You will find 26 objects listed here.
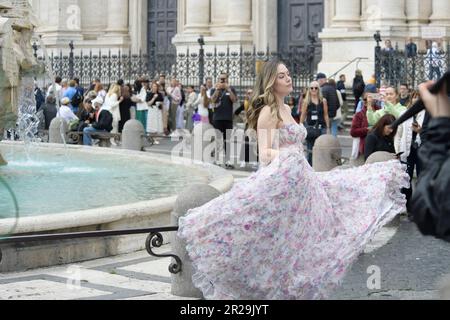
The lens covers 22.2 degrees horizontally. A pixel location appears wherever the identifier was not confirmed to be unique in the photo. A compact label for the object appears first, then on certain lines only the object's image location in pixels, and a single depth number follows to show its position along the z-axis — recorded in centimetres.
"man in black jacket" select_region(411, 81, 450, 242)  437
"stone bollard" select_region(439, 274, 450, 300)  461
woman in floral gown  762
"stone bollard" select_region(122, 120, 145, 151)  2016
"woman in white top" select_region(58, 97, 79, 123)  2317
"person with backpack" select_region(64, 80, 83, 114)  2611
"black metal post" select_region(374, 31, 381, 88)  2622
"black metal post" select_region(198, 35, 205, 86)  3080
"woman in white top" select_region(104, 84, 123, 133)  2469
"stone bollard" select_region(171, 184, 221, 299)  841
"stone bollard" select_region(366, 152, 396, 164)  1284
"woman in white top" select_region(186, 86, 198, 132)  2795
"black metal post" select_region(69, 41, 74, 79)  3413
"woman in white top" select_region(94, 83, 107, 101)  2617
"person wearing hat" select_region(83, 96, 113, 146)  2283
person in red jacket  1681
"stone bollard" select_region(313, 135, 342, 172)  1588
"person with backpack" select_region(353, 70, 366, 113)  2586
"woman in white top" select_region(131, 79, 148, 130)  2711
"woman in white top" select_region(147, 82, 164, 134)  2723
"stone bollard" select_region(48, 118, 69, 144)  2123
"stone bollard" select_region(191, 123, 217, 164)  1922
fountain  1001
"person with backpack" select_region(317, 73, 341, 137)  2228
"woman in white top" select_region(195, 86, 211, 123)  2581
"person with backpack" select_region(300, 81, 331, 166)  1902
